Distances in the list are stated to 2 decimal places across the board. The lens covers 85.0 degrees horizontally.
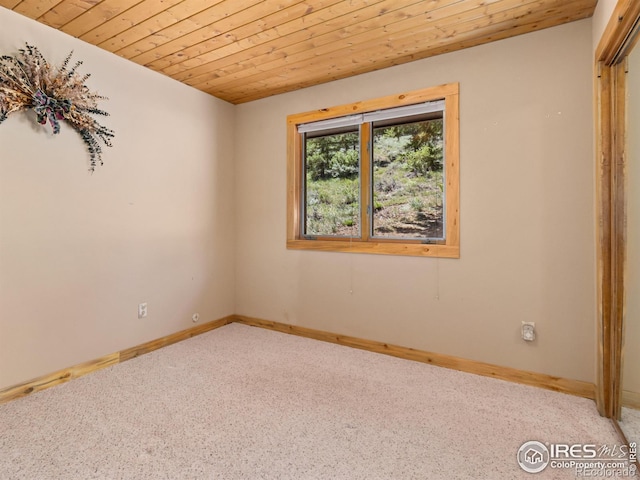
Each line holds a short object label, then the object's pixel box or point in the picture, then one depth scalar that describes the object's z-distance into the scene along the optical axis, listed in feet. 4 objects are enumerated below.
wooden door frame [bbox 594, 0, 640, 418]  5.98
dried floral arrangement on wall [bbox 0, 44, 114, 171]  6.79
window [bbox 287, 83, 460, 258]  8.80
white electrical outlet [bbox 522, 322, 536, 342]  7.71
